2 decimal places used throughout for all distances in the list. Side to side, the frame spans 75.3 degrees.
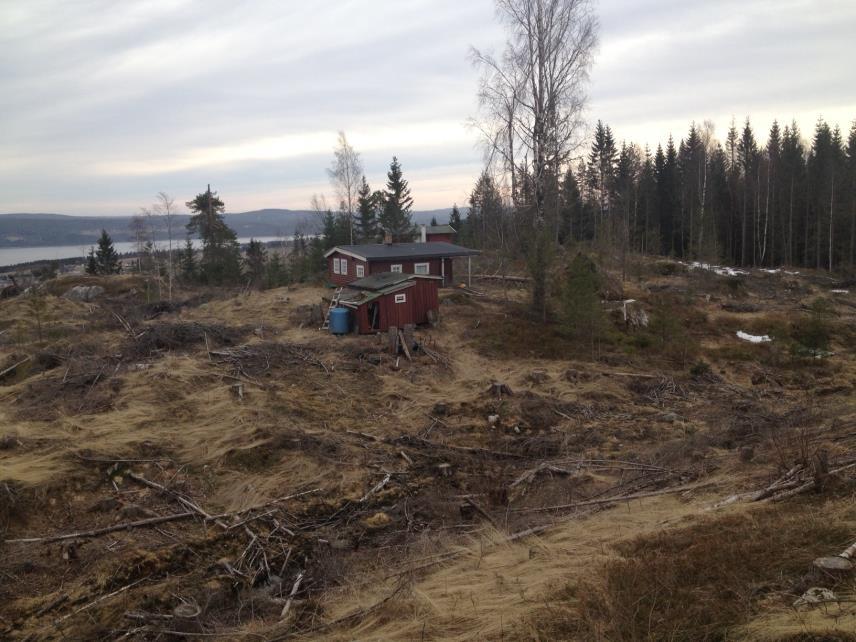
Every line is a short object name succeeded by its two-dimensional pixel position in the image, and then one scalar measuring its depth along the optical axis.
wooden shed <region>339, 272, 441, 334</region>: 18.20
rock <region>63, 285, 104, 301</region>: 30.50
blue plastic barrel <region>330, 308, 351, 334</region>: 18.12
